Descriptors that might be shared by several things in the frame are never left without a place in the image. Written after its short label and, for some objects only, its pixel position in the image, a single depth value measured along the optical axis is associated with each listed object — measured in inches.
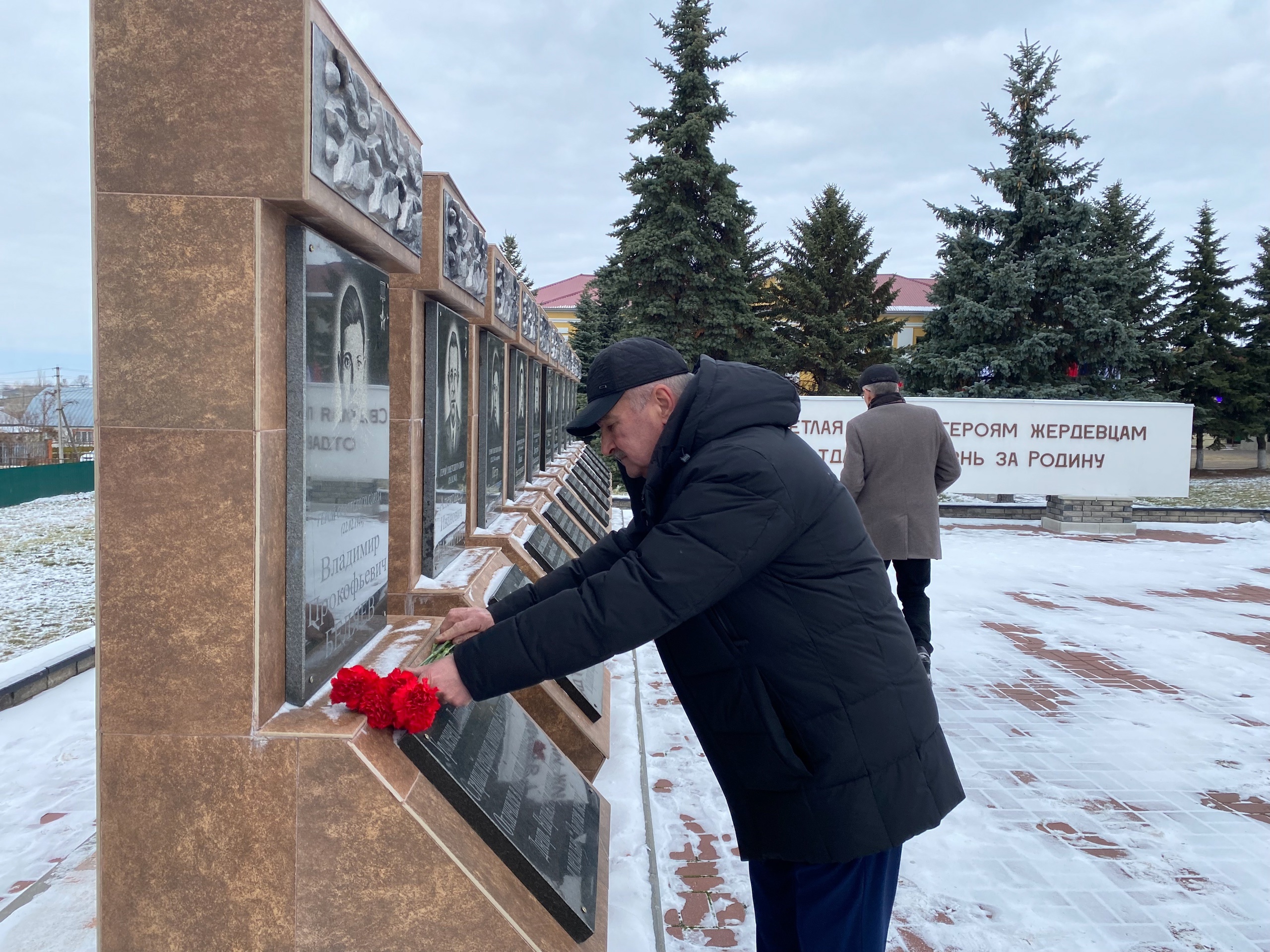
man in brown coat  201.3
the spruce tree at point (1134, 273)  761.6
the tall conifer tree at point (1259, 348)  1106.1
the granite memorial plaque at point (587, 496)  421.4
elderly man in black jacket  69.6
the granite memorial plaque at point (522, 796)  90.0
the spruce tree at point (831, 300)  1110.4
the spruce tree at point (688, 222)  889.5
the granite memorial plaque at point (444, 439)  158.6
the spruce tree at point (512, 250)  1646.2
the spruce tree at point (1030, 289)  753.6
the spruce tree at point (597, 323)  999.6
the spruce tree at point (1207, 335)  1090.1
